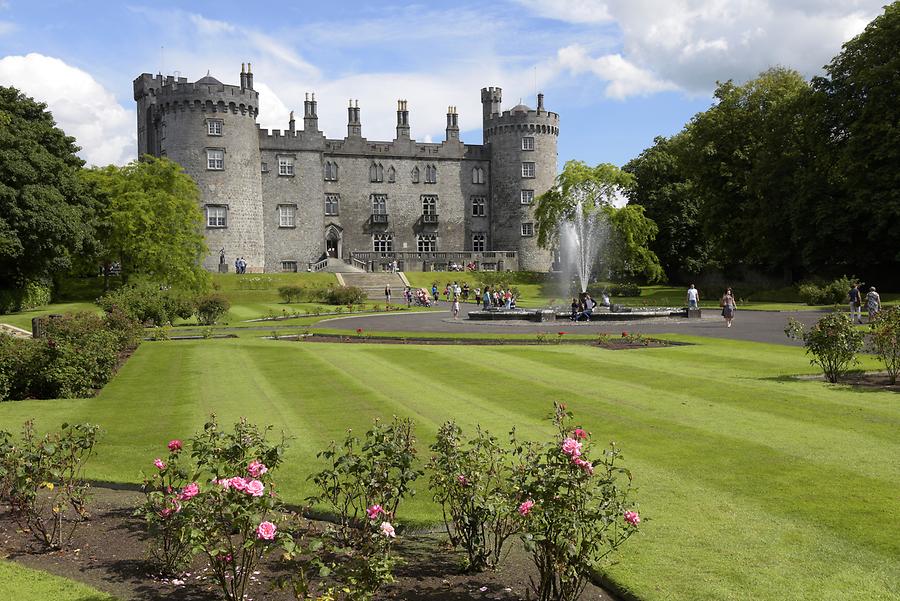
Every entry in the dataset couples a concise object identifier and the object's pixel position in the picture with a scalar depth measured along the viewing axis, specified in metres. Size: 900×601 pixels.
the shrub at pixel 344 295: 53.12
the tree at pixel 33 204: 42.92
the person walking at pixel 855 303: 33.54
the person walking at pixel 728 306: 32.75
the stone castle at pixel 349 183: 75.00
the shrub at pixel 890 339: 17.09
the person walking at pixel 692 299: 38.66
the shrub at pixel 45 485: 8.41
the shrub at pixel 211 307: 38.75
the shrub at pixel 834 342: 17.22
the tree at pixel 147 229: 51.81
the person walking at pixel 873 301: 33.28
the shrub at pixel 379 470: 7.50
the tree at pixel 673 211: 75.50
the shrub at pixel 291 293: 57.06
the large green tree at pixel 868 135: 47.53
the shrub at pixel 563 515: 6.27
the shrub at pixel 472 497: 7.41
